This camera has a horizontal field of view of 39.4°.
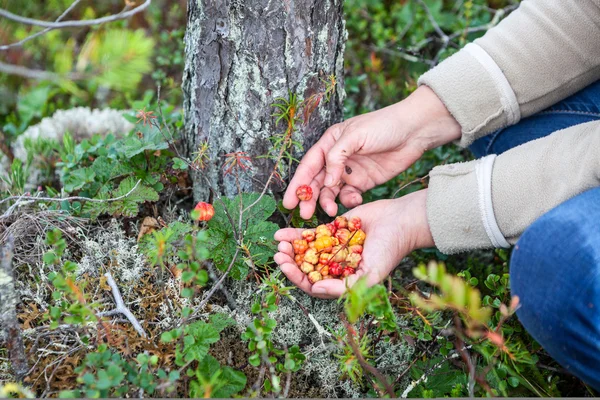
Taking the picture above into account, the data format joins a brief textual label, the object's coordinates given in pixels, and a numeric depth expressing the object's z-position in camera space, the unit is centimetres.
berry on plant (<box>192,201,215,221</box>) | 85
